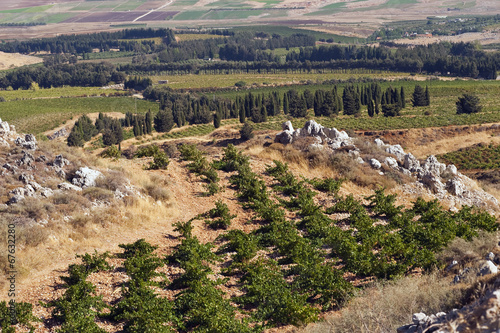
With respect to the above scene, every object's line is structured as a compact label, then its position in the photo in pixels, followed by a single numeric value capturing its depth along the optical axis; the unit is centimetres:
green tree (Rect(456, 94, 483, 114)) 9844
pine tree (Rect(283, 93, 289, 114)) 12388
